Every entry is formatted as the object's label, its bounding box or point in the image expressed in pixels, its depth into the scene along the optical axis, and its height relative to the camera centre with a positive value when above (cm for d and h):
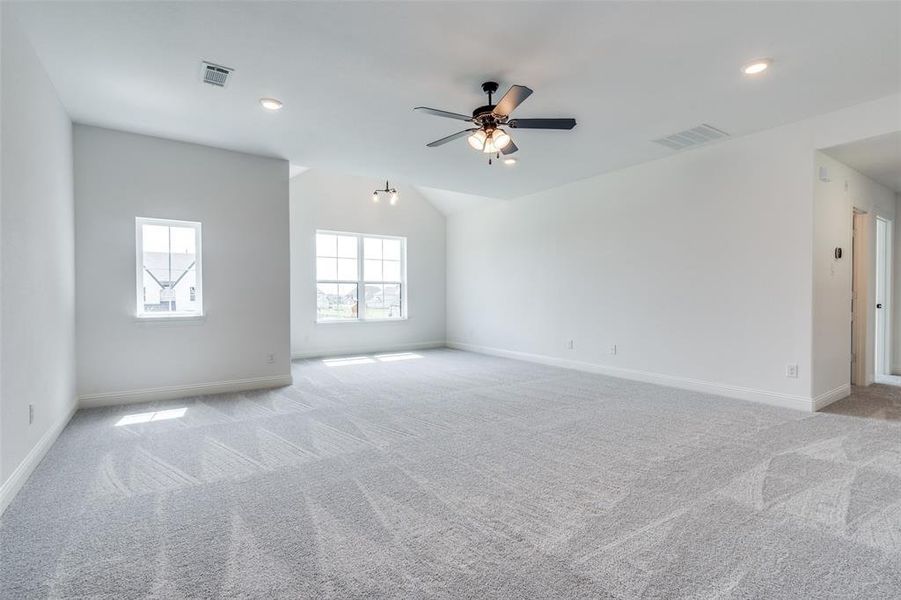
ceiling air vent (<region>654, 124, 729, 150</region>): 433 +163
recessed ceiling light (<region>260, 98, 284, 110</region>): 365 +163
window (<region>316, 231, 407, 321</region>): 785 +33
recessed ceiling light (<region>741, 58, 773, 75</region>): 302 +162
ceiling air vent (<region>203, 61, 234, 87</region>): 310 +163
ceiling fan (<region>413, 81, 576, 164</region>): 318 +130
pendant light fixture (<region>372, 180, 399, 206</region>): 750 +178
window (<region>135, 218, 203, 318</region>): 466 +29
